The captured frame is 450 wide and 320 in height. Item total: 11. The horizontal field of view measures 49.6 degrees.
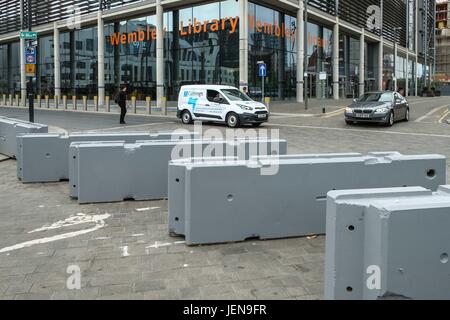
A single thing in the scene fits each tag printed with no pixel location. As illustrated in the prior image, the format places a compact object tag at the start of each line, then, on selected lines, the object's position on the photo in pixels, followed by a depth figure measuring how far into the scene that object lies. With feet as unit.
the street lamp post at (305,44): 100.69
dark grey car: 65.67
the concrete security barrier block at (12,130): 35.14
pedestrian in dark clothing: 71.92
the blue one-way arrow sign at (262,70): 91.30
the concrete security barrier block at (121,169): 23.41
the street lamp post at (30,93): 56.59
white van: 66.74
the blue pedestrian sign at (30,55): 56.18
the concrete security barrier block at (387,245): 9.78
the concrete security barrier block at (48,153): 28.91
